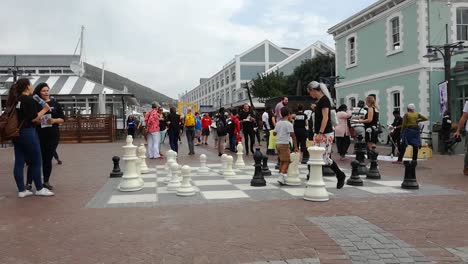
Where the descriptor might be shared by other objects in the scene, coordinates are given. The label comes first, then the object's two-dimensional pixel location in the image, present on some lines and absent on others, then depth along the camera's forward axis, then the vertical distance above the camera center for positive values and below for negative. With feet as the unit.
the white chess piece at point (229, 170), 29.40 -2.92
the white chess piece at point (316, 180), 20.74 -2.65
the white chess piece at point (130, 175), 23.94 -2.47
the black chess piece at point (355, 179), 25.21 -3.18
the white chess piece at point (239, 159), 34.35 -2.53
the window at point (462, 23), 63.21 +14.98
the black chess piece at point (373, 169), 28.17 -2.95
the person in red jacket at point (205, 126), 70.74 +0.63
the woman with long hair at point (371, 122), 35.79 +0.32
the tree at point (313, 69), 143.13 +20.31
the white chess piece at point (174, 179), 23.80 -2.79
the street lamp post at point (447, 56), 53.17 +8.85
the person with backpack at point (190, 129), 50.08 +0.12
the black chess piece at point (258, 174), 25.11 -2.75
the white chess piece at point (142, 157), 31.37 -1.94
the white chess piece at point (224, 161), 30.27 -2.31
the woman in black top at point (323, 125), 23.62 +0.10
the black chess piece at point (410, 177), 23.97 -2.99
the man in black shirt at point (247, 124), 48.70 +0.54
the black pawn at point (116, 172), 30.30 -2.90
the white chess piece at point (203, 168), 31.24 -2.85
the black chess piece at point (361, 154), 29.68 -2.03
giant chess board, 21.22 -3.49
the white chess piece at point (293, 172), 25.43 -2.68
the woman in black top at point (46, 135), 24.15 -0.08
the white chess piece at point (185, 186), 22.27 -2.96
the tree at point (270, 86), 167.22 +17.22
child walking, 25.76 -0.75
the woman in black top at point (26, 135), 21.88 -0.05
